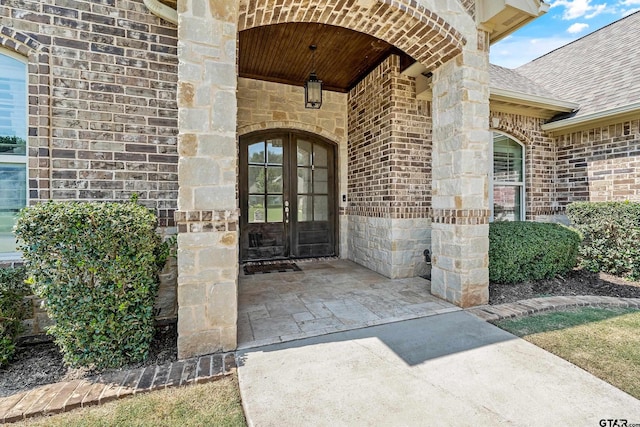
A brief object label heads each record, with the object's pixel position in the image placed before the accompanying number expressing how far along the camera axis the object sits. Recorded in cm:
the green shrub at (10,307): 217
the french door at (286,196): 538
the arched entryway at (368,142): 222
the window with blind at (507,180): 565
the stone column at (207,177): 220
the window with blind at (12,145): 273
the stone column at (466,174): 317
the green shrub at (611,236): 427
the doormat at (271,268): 486
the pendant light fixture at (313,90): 438
